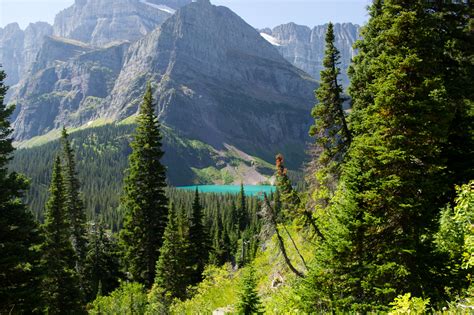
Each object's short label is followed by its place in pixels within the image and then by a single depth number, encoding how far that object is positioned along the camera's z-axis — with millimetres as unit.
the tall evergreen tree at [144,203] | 34906
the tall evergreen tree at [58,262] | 28672
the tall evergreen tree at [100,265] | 48156
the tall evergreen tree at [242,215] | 97062
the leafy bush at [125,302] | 23670
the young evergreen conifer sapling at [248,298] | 11828
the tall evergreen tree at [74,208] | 43312
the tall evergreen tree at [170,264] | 31984
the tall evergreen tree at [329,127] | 22938
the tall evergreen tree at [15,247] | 17859
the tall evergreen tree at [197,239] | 51675
